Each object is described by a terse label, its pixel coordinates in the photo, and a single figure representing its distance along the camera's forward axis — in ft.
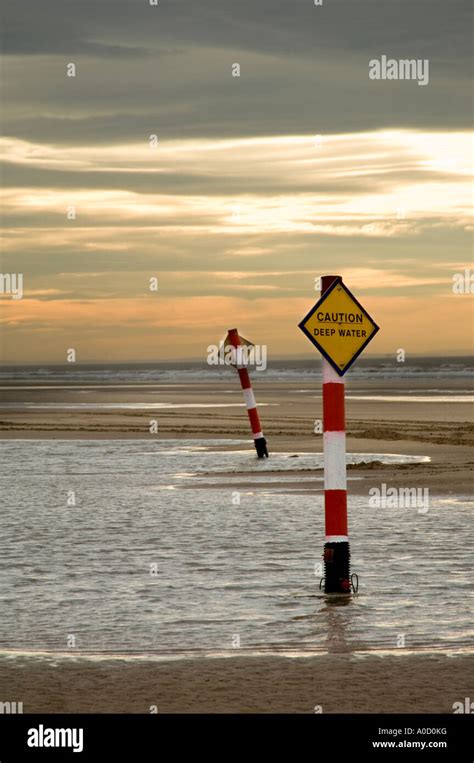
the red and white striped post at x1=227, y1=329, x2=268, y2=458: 72.59
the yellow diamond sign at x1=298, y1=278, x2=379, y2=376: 33.12
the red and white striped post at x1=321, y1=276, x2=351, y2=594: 33.09
